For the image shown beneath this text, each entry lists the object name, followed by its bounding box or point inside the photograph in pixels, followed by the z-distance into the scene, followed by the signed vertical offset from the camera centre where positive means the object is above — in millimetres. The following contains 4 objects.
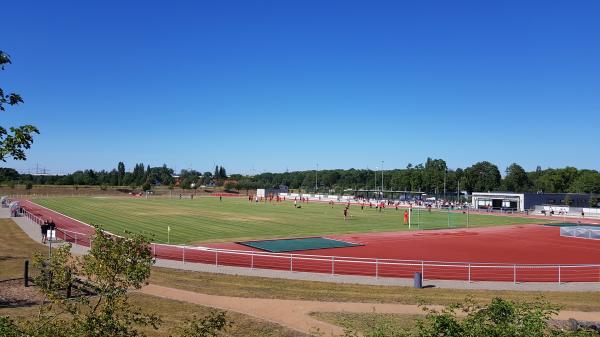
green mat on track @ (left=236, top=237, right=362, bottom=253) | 37025 -4520
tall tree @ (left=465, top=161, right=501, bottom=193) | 145500 +2353
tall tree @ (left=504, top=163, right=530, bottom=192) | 164000 +2786
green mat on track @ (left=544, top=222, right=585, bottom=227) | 60656 -4312
